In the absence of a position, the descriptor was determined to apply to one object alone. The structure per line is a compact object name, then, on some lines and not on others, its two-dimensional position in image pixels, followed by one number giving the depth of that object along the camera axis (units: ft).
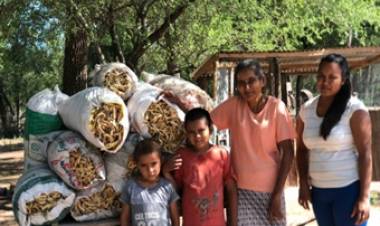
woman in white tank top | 10.34
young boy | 10.92
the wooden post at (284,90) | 40.85
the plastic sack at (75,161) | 10.78
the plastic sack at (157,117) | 11.40
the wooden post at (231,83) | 28.52
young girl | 10.77
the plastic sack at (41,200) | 10.70
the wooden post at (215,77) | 28.19
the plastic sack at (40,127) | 11.33
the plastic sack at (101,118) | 10.69
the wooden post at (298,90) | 54.51
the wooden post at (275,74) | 30.55
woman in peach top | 10.70
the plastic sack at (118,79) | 12.00
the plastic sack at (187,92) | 12.50
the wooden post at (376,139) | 31.96
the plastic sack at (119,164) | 11.30
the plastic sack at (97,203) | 11.07
